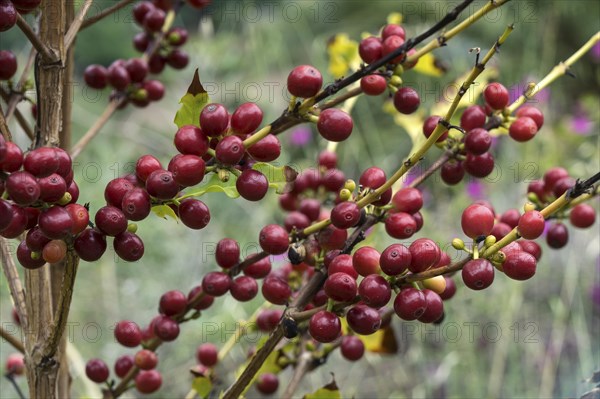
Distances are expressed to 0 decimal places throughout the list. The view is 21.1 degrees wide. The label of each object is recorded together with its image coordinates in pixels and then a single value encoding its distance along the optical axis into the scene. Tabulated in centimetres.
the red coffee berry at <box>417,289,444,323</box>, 73
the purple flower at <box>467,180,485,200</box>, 223
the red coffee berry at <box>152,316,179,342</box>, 83
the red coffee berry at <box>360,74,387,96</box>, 80
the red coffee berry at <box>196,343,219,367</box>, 92
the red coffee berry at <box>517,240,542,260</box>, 78
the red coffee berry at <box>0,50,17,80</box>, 83
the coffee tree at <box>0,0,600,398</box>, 71
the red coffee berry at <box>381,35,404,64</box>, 80
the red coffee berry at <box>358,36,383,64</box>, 81
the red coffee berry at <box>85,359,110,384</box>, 87
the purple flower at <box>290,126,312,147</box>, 292
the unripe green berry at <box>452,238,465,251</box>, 74
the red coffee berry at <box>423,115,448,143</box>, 82
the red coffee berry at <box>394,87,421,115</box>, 81
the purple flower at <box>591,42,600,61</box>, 280
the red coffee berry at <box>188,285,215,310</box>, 84
